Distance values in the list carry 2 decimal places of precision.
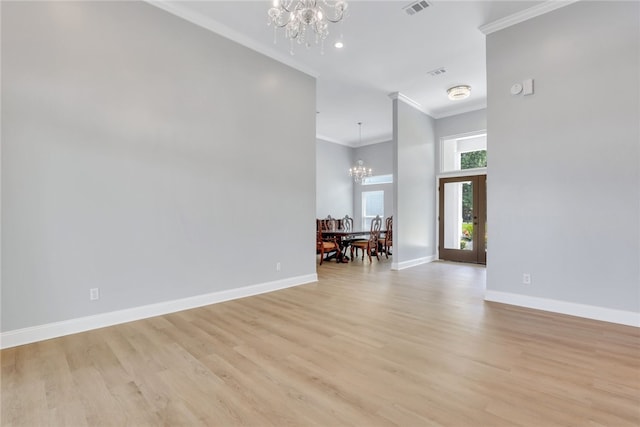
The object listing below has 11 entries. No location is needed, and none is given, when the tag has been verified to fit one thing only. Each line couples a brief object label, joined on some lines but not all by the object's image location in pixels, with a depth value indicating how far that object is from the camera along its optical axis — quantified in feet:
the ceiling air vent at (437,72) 16.87
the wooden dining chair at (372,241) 24.27
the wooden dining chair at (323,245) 22.72
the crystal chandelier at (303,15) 8.98
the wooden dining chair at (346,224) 28.47
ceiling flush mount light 18.85
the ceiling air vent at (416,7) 11.46
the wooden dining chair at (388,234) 25.71
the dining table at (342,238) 22.61
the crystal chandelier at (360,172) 29.53
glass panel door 22.54
